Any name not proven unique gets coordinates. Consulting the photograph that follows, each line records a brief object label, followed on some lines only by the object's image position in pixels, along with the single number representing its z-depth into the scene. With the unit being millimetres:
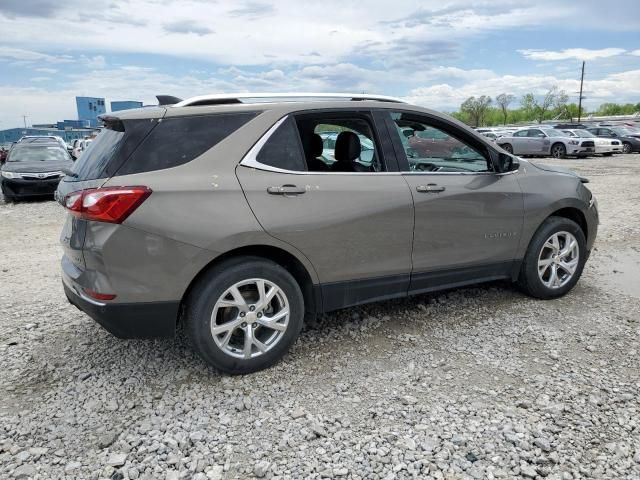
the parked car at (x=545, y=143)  23625
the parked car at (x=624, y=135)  27156
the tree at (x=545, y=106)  96575
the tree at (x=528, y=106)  102812
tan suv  3018
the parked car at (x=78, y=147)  23734
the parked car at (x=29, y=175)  12156
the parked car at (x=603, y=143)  24297
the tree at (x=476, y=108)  92875
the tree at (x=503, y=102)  97750
